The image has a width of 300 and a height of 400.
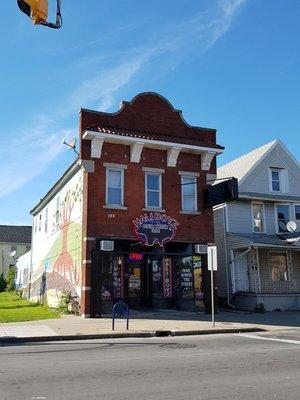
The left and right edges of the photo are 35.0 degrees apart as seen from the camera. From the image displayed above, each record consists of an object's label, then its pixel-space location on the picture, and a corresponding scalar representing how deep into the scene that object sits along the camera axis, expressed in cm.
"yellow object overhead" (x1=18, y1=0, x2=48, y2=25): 566
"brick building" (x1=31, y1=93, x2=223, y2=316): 2119
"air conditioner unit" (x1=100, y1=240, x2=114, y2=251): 2067
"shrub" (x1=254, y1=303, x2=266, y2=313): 2434
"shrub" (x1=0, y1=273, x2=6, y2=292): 5866
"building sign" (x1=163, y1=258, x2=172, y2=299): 2359
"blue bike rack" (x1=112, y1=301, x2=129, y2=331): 2105
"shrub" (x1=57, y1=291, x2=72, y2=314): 2231
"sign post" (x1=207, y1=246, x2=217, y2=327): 1739
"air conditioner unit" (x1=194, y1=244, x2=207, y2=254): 2284
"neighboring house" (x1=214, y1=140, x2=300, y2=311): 2561
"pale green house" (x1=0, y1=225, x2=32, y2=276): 7544
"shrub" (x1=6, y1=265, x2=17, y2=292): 5174
